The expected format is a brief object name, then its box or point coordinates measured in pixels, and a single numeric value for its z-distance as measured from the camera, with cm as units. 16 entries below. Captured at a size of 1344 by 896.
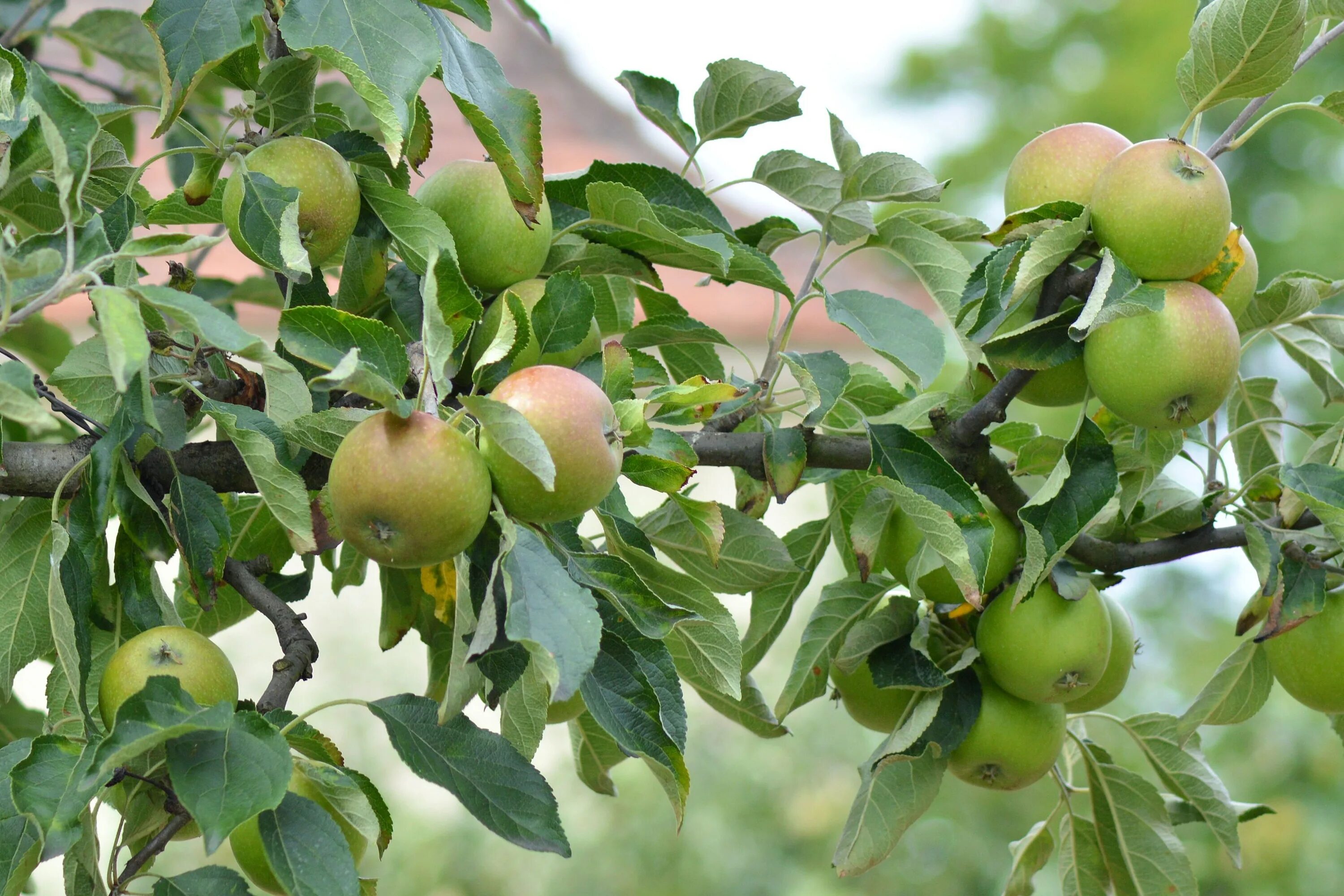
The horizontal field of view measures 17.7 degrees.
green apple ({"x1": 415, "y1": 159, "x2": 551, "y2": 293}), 176
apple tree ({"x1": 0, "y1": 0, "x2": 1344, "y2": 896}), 165
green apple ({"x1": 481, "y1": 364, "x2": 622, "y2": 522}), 165
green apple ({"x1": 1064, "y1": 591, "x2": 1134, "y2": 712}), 190
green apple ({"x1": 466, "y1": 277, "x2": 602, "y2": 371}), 173
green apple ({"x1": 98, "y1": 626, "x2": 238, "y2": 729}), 169
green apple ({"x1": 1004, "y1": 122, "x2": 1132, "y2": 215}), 179
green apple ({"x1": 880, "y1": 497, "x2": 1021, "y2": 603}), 184
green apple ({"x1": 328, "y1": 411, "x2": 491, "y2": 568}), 163
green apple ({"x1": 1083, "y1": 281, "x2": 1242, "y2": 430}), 174
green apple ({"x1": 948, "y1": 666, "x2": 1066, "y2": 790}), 187
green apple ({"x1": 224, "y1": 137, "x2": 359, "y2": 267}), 172
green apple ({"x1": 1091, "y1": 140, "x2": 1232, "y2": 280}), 173
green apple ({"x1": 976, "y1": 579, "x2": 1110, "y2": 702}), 183
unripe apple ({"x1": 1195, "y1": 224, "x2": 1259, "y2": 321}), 180
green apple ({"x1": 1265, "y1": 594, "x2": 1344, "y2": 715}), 186
